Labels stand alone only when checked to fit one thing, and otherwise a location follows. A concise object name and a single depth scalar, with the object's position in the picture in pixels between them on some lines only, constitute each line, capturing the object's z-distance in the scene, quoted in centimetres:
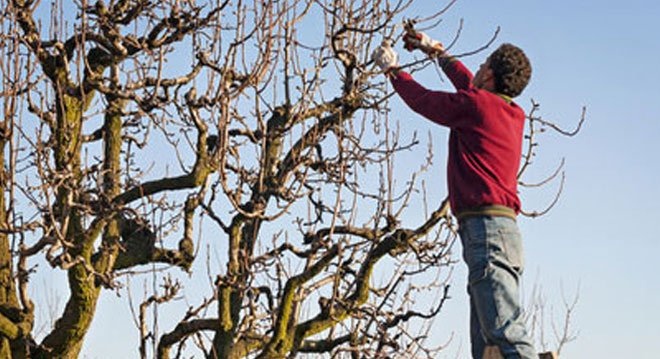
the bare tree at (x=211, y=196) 1539
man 916
